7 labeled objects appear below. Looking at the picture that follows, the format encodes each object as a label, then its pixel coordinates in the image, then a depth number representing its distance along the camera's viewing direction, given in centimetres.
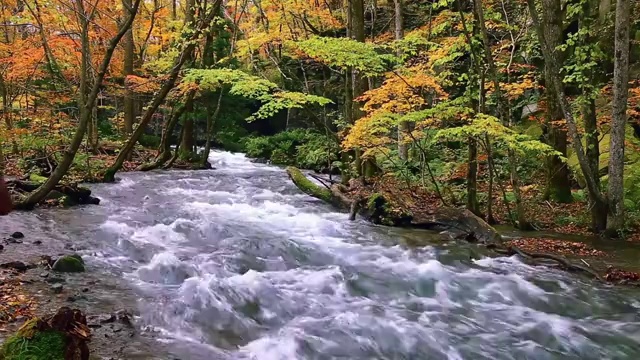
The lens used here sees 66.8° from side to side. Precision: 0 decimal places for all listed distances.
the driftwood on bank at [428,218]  887
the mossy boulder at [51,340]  322
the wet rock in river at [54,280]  549
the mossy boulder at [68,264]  593
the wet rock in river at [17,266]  571
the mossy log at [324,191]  1146
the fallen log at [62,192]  976
